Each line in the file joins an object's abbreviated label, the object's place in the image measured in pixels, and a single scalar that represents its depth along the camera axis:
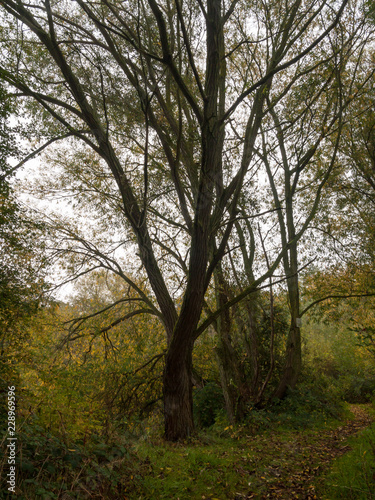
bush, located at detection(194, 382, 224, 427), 9.52
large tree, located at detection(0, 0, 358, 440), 5.08
